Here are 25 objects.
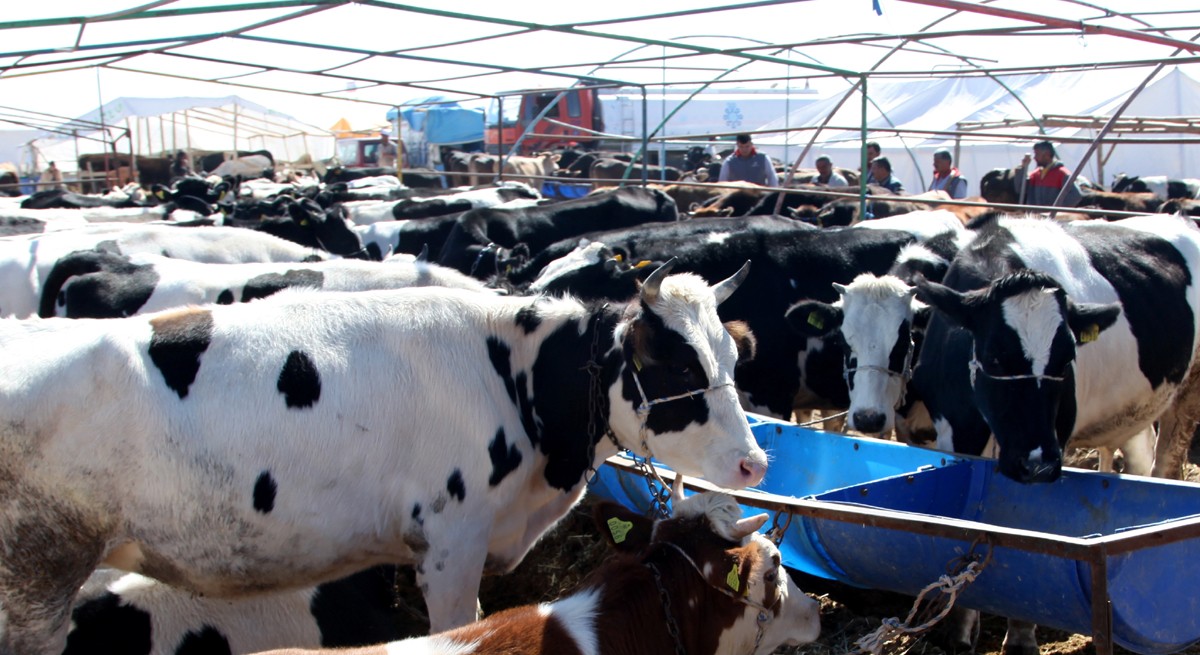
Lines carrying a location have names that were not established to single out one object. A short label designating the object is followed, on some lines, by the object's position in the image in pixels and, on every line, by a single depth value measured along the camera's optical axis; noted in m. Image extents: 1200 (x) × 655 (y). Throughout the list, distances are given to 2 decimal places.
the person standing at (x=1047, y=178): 12.83
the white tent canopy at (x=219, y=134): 34.69
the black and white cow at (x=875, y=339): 5.46
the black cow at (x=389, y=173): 21.86
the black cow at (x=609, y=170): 21.16
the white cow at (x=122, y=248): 7.72
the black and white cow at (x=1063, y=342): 4.50
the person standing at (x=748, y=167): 14.47
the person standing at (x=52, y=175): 26.11
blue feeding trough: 3.24
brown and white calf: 2.88
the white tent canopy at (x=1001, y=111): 20.00
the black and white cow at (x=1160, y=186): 17.55
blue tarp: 30.66
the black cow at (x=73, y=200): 16.25
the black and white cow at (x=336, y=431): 3.40
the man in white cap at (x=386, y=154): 29.06
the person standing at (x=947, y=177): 14.72
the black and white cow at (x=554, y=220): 10.95
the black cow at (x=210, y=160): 32.94
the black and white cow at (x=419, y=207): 13.50
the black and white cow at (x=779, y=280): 6.97
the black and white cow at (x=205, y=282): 6.53
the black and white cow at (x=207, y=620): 3.71
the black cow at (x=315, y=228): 11.43
